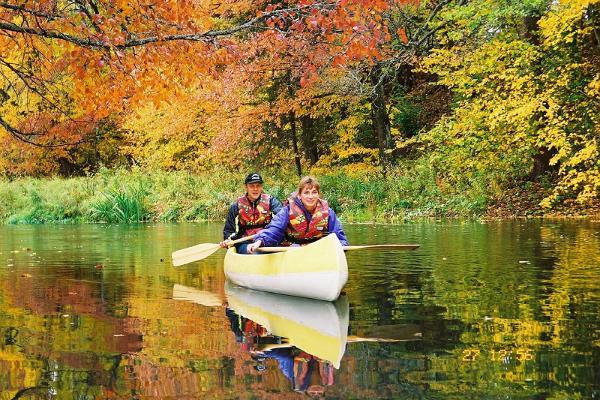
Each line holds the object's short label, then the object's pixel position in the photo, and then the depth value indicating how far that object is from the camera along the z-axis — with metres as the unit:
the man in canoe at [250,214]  10.83
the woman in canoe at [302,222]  9.00
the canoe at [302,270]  7.86
